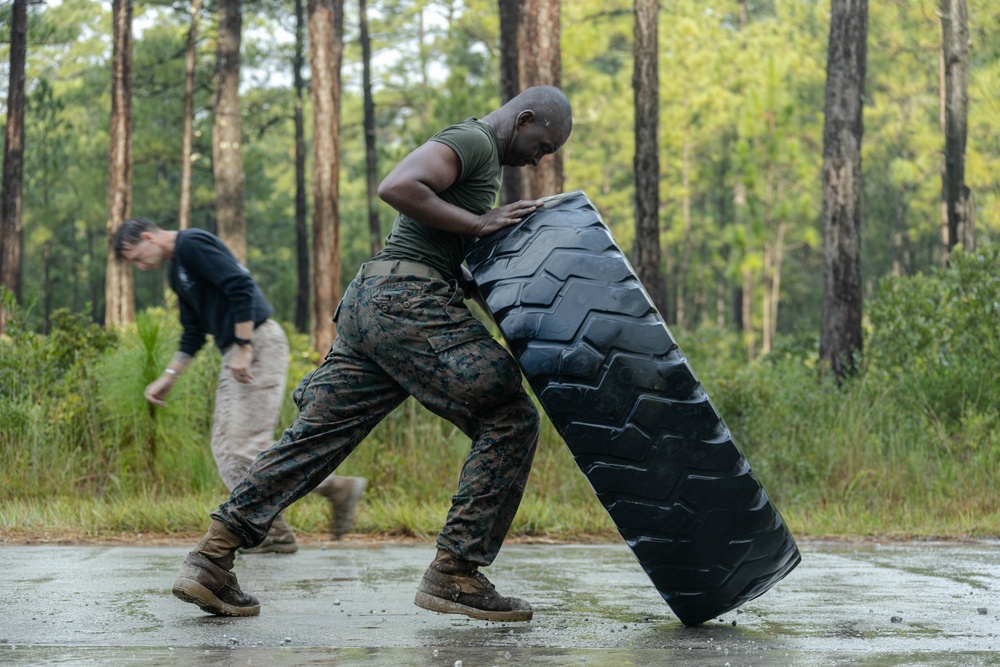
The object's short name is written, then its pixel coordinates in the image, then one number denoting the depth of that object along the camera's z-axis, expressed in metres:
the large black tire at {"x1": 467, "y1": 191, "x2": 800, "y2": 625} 3.88
